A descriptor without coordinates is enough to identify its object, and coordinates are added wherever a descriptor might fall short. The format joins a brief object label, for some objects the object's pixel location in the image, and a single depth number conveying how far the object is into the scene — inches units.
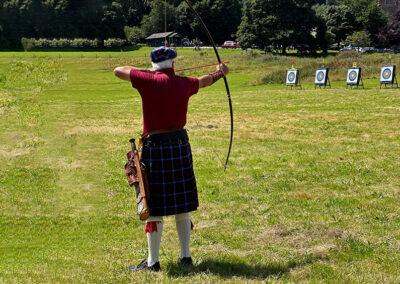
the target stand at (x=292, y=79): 1253.6
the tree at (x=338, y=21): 4114.2
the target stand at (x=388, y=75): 1127.6
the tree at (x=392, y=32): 2810.0
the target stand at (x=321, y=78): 1205.7
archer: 208.7
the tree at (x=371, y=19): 4195.4
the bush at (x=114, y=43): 3325.5
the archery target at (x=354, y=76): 1158.3
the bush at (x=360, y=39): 3799.2
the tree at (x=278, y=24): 3218.5
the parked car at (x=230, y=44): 3764.8
